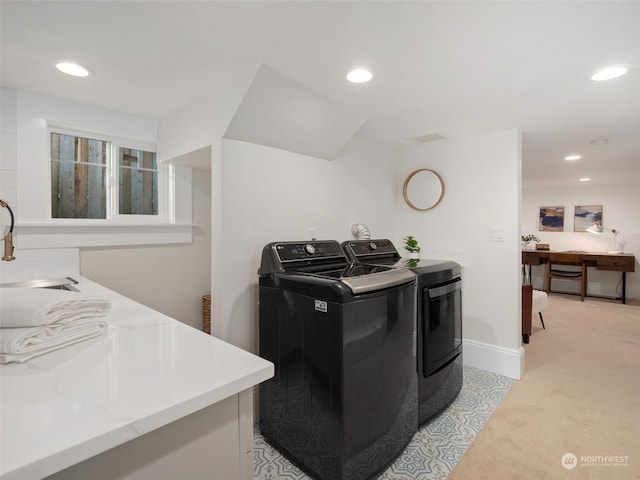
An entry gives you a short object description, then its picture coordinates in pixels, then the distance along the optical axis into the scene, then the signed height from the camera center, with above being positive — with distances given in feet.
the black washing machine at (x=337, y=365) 4.75 -2.08
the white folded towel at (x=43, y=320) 2.69 -0.79
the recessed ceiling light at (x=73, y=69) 5.47 +2.86
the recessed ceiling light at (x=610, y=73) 5.40 +2.80
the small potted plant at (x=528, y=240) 19.88 -0.25
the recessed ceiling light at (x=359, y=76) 5.56 +2.81
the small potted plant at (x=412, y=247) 9.36 -0.35
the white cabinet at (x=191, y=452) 2.03 -1.52
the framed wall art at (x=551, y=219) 20.01 +1.05
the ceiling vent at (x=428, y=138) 9.18 +2.89
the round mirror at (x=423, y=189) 10.01 +1.46
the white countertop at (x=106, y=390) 1.73 -1.10
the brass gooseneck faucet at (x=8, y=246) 4.76 -0.18
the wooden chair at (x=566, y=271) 17.74 -2.07
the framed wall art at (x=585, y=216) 18.80 +1.16
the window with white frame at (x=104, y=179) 7.35 +1.36
